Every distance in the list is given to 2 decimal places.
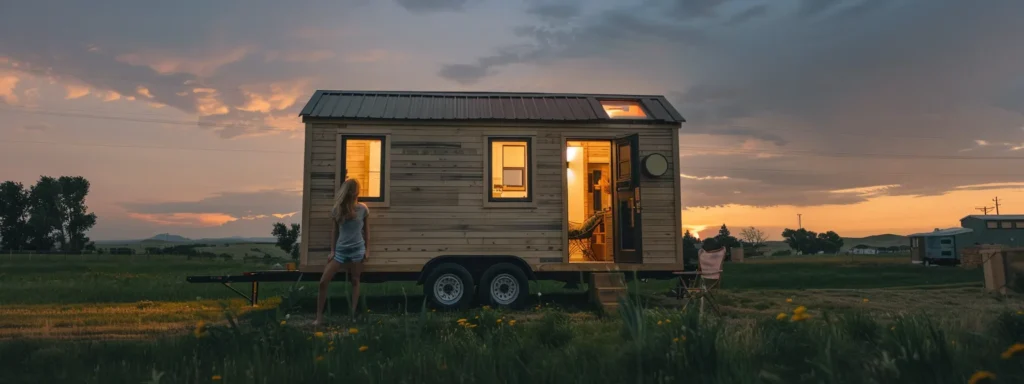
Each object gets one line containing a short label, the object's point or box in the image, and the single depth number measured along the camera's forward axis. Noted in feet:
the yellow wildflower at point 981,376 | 6.12
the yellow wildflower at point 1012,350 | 6.75
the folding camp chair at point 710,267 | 27.22
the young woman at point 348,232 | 22.02
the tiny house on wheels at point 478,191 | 28.17
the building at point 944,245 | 109.16
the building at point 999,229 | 112.76
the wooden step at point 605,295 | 27.38
